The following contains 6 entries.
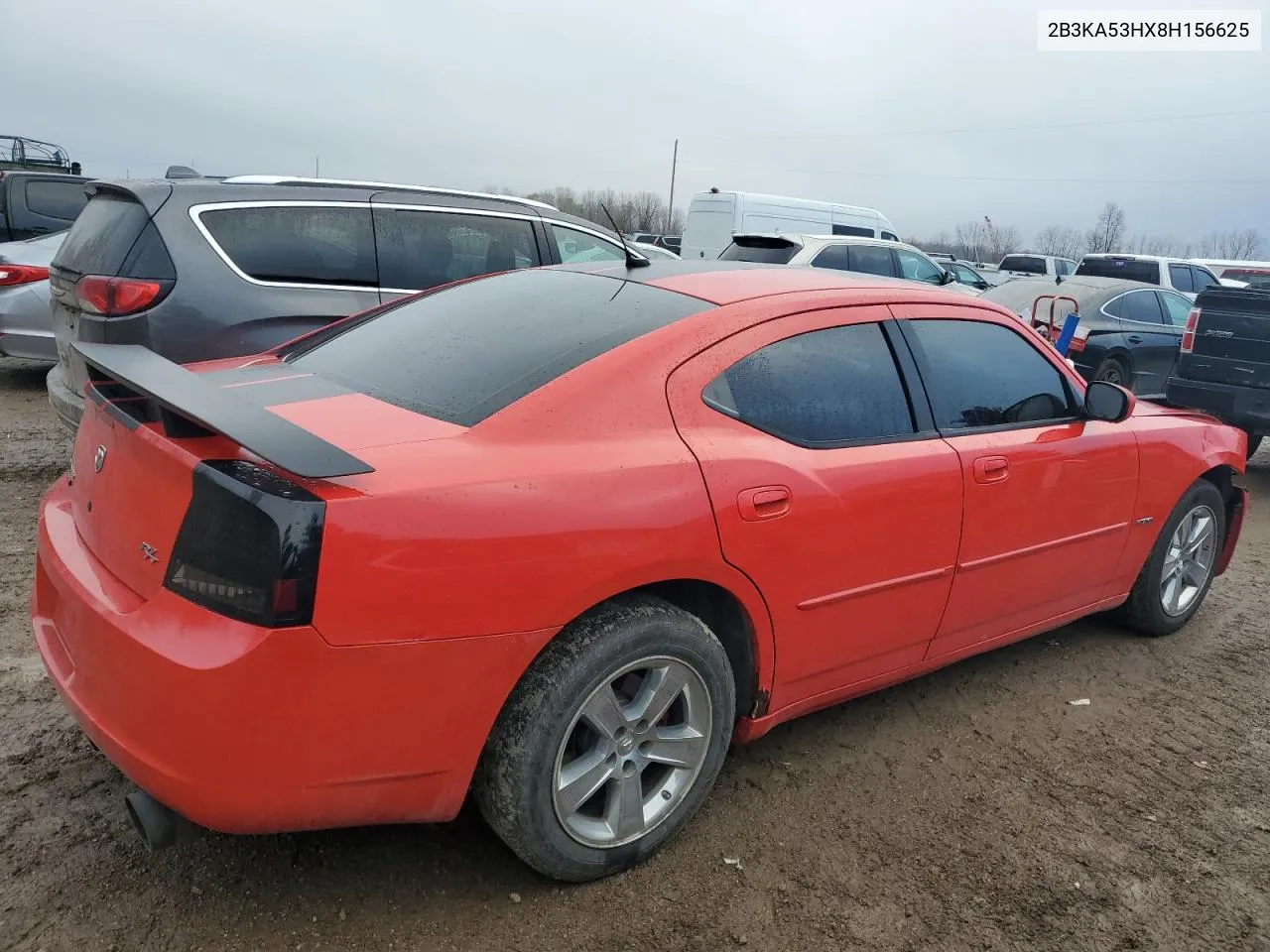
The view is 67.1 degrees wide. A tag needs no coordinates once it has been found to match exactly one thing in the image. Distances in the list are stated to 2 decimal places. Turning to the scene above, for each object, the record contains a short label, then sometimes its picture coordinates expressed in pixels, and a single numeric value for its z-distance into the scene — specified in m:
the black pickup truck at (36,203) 10.73
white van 15.58
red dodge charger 1.92
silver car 7.56
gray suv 4.52
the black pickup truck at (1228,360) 7.74
